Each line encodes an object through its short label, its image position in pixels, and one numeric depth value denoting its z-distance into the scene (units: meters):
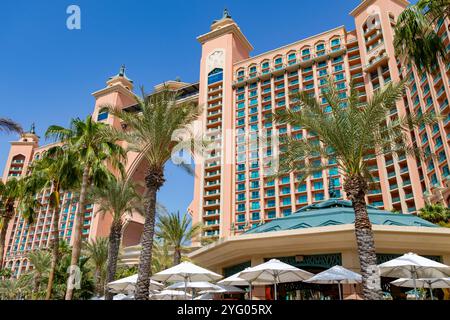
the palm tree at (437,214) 34.38
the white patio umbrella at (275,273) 14.29
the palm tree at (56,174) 22.00
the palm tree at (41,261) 44.91
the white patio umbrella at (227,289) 17.67
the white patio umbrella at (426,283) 14.52
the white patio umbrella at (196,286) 16.71
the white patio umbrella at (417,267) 12.52
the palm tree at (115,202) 24.98
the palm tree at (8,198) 25.39
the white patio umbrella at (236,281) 16.00
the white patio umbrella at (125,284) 19.30
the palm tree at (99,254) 38.72
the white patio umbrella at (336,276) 13.93
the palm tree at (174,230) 34.25
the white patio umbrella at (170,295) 19.97
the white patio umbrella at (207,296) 19.57
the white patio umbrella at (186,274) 15.38
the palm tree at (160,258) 40.28
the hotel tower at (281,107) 51.47
